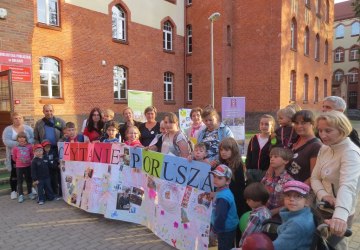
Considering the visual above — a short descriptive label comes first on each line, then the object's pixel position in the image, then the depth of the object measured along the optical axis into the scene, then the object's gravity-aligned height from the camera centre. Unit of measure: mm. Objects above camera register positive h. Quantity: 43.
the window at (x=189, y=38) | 21547 +5240
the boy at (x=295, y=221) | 2225 -910
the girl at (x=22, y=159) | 6379 -1088
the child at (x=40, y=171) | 6203 -1342
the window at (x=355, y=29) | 46141 +12452
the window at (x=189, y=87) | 22084 +1597
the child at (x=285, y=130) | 3780 -333
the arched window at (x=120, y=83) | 17005 +1544
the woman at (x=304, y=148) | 3137 -467
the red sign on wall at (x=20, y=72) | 8977 +1193
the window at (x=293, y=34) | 21578 +5425
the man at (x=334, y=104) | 3676 +24
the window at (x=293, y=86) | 21844 +1573
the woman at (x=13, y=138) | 6605 -646
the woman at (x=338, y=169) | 2247 -534
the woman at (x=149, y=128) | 5570 -392
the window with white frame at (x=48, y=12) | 13000 +4518
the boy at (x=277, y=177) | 3064 -771
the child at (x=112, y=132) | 5512 -446
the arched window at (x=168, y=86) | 20531 +1572
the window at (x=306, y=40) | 24156 +5557
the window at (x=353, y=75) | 46362 +4980
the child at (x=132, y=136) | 5152 -501
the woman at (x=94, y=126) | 6191 -373
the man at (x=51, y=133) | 6605 -538
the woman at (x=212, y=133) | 4180 -378
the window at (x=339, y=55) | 48719 +8737
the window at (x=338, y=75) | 48875 +5279
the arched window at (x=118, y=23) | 16609 +5010
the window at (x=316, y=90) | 26900 +1521
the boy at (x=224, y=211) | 3156 -1151
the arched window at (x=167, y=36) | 20094 +5108
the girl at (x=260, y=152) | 3881 -631
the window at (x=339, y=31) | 48594 +12665
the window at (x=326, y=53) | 28847 +5406
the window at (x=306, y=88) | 24556 +1574
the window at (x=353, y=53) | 46491 +8579
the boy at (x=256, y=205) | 2717 -1007
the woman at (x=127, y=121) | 5949 -261
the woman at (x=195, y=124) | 5234 -304
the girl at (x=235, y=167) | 3559 -741
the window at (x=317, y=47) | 26700 +5503
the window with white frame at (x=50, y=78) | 13328 +1497
